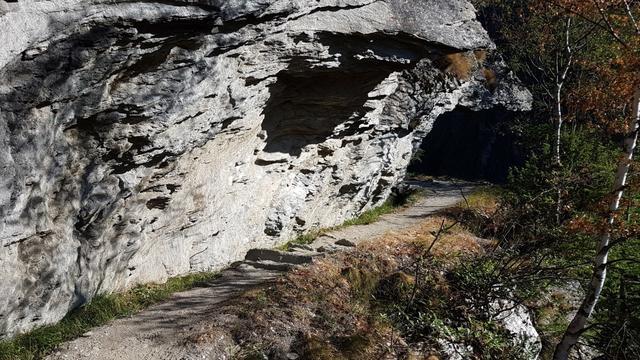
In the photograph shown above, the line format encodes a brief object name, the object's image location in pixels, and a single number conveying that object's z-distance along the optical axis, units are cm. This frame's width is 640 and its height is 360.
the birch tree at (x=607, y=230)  962
